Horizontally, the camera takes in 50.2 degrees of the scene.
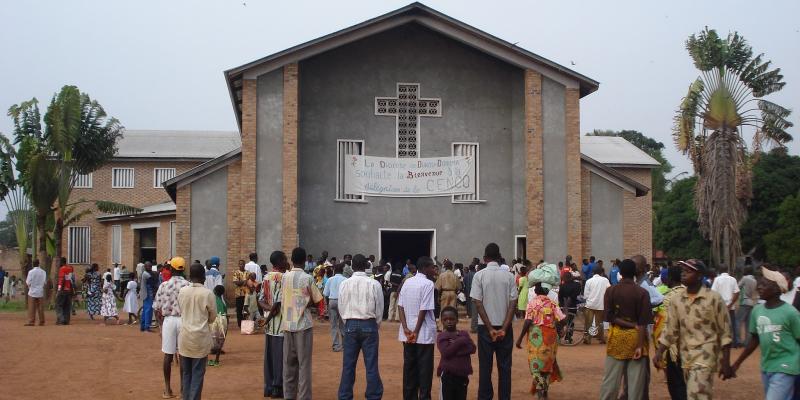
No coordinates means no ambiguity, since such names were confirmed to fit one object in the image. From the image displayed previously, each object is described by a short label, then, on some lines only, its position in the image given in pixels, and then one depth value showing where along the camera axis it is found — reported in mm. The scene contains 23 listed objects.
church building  23250
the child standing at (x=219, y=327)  13500
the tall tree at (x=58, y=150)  25172
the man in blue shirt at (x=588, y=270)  22719
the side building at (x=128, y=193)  36062
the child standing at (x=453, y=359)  8891
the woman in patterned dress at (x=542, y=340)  10750
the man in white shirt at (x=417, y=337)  9961
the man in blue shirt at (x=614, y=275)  22409
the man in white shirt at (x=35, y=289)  20531
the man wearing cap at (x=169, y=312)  10688
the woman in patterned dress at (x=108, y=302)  21891
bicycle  17594
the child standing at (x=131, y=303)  22484
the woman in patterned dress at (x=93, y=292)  23484
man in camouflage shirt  8000
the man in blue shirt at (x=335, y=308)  15602
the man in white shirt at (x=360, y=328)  9852
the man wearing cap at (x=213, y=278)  18484
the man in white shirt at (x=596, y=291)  16391
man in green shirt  7520
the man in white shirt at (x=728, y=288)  15164
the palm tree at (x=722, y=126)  28766
